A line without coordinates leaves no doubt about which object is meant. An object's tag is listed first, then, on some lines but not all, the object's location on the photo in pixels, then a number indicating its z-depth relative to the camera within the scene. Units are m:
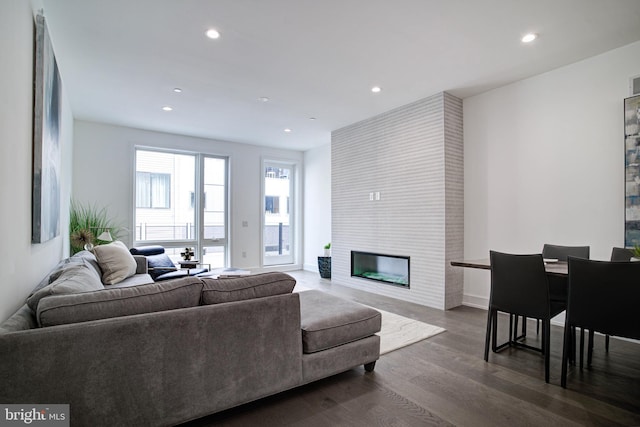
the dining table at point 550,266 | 2.24
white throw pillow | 3.40
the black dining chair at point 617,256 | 2.51
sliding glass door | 5.78
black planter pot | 6.23
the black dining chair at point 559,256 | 2.73
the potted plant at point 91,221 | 4.84
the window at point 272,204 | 7.13
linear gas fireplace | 4.73
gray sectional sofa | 1.32
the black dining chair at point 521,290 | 2.29
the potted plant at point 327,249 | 6.46
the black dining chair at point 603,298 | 1.91
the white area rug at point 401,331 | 2.91
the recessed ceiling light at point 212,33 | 2.69
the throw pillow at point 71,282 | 1.54
